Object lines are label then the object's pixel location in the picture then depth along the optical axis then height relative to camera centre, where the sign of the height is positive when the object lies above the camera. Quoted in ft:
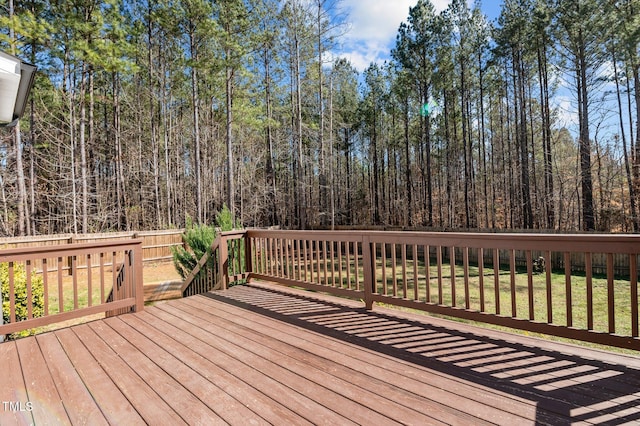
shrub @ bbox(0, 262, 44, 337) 12.98 -3.05
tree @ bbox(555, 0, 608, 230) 34.47 +17.64
